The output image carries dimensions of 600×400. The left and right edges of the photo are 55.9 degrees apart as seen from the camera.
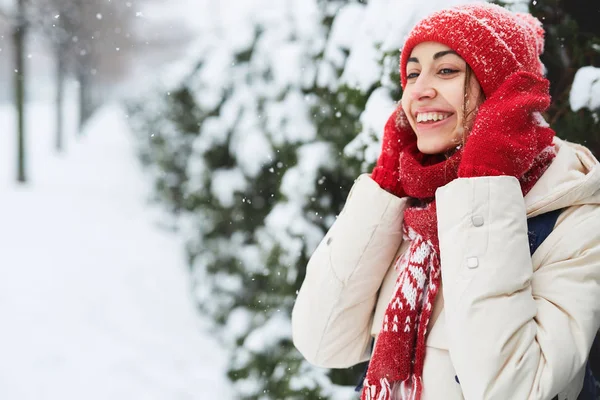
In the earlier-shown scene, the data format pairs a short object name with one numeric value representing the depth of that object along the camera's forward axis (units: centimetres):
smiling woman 138
